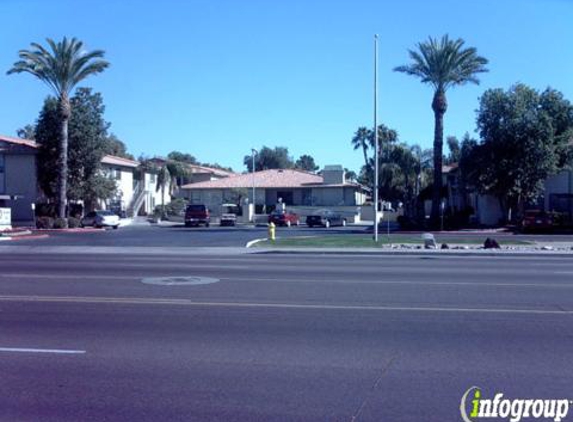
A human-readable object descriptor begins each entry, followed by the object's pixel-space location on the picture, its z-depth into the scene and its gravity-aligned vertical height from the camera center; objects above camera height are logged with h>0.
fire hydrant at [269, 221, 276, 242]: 33.31 -1.15
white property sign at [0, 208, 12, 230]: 40.66 -0.57
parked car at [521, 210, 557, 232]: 42.88 -0.88
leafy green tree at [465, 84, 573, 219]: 45.06 +4.56
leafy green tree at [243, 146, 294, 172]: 122.62 +9.31
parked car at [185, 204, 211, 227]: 55.75 -0.58
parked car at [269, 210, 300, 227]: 56.84 -0.85
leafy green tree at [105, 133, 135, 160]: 57.31 +7.95
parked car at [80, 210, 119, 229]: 50.88 -0.75
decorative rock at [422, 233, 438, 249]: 29.05 -1.48
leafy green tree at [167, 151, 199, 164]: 120.00 +9.90
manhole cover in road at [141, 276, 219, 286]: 15.30 -1.70
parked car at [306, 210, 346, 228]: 55.91 -0.85
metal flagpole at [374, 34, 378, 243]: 32.47 +2.35
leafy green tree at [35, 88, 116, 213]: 54.66 +5.05
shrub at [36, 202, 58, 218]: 53.19 -0.04
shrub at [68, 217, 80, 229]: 49.22 -1.00
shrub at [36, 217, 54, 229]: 47.22 -0.96
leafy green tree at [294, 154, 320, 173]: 161.00 +11.25
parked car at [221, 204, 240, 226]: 57.72 -0.44
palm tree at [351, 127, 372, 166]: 74.06 +7.98
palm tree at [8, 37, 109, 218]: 47.97 +10.11
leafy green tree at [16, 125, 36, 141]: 104.12 +12.58
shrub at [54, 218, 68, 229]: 47.41 -0.96
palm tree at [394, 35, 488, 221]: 46.50 +9.84
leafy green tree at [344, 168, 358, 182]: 93.27 +5.03
